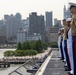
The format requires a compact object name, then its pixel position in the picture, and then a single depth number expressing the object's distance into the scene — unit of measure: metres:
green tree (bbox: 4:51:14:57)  88.97
